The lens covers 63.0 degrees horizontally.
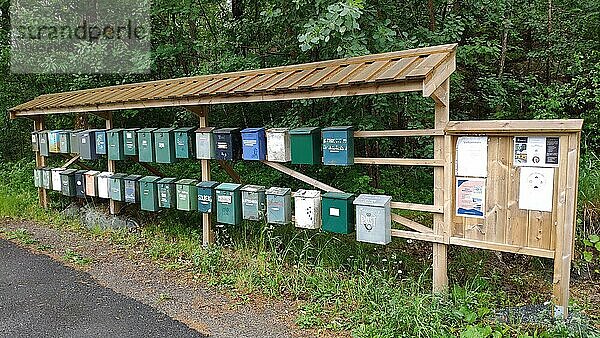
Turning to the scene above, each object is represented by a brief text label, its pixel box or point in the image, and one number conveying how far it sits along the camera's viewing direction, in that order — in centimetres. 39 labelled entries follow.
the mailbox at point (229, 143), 517
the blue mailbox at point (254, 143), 494
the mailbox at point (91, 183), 692
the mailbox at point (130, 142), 620
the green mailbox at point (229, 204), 512
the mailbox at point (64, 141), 732
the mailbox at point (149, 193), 597
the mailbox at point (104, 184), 670
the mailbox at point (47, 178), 782
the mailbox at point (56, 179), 754
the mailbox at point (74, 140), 711
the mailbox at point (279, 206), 475
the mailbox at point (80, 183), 713
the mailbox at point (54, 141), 760
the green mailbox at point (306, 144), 448
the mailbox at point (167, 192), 579
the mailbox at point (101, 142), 671
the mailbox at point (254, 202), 497
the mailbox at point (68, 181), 728
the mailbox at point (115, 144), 636
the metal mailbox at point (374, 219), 407
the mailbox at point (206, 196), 538
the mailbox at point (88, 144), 683
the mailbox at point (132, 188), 625
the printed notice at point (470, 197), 377
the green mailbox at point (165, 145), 573
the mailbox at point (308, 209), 453
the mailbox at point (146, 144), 593
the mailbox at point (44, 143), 790
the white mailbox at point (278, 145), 473
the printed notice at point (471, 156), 373
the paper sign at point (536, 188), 347
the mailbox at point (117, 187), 646
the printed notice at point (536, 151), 342
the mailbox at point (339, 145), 429
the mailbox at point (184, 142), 559
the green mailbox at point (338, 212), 430
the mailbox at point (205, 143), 539
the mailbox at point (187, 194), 558
